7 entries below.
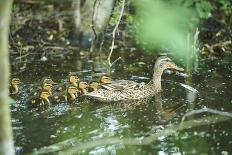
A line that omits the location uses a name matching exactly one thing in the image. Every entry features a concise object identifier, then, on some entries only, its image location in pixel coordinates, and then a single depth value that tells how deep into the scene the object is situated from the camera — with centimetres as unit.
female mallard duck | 1470
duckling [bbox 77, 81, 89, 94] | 1491
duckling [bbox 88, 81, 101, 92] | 1507
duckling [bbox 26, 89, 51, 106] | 1397
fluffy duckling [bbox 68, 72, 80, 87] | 1532
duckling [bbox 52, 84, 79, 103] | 1439
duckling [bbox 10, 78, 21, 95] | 1494
